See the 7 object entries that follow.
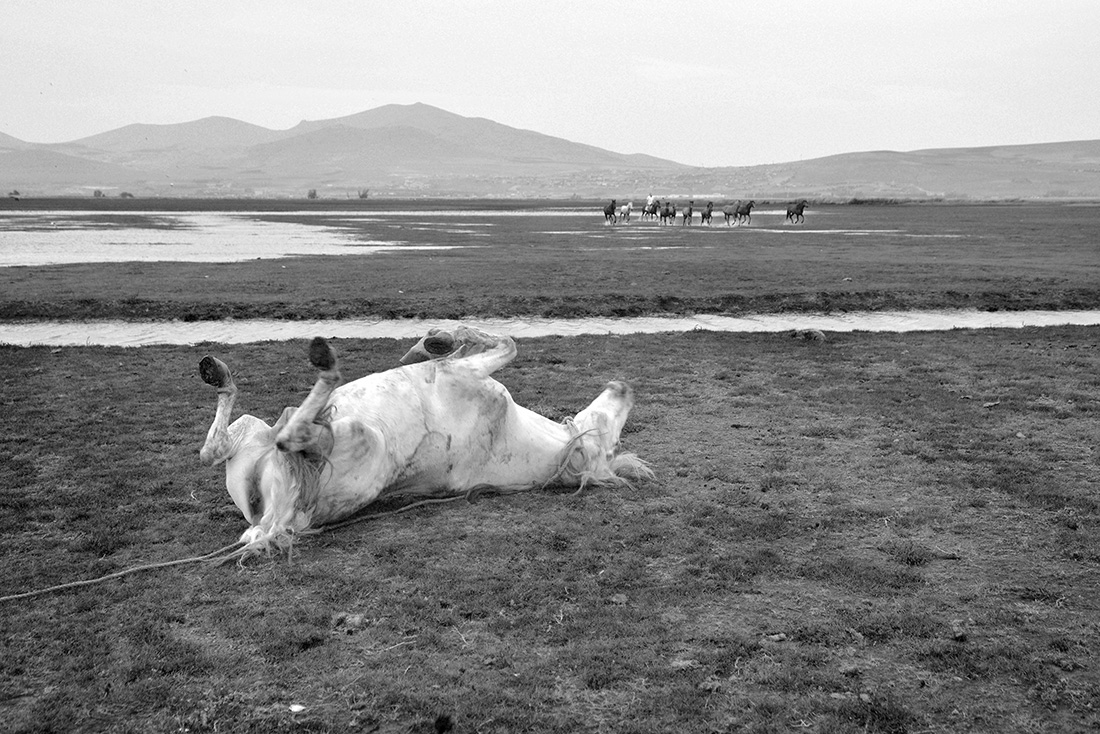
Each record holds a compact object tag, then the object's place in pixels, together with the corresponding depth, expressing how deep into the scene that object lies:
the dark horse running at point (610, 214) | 61.75
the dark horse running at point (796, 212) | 61.59
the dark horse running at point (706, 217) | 61.12
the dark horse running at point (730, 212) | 60.12
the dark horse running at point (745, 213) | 59.14
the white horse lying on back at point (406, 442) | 5.92
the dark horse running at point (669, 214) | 60.81
